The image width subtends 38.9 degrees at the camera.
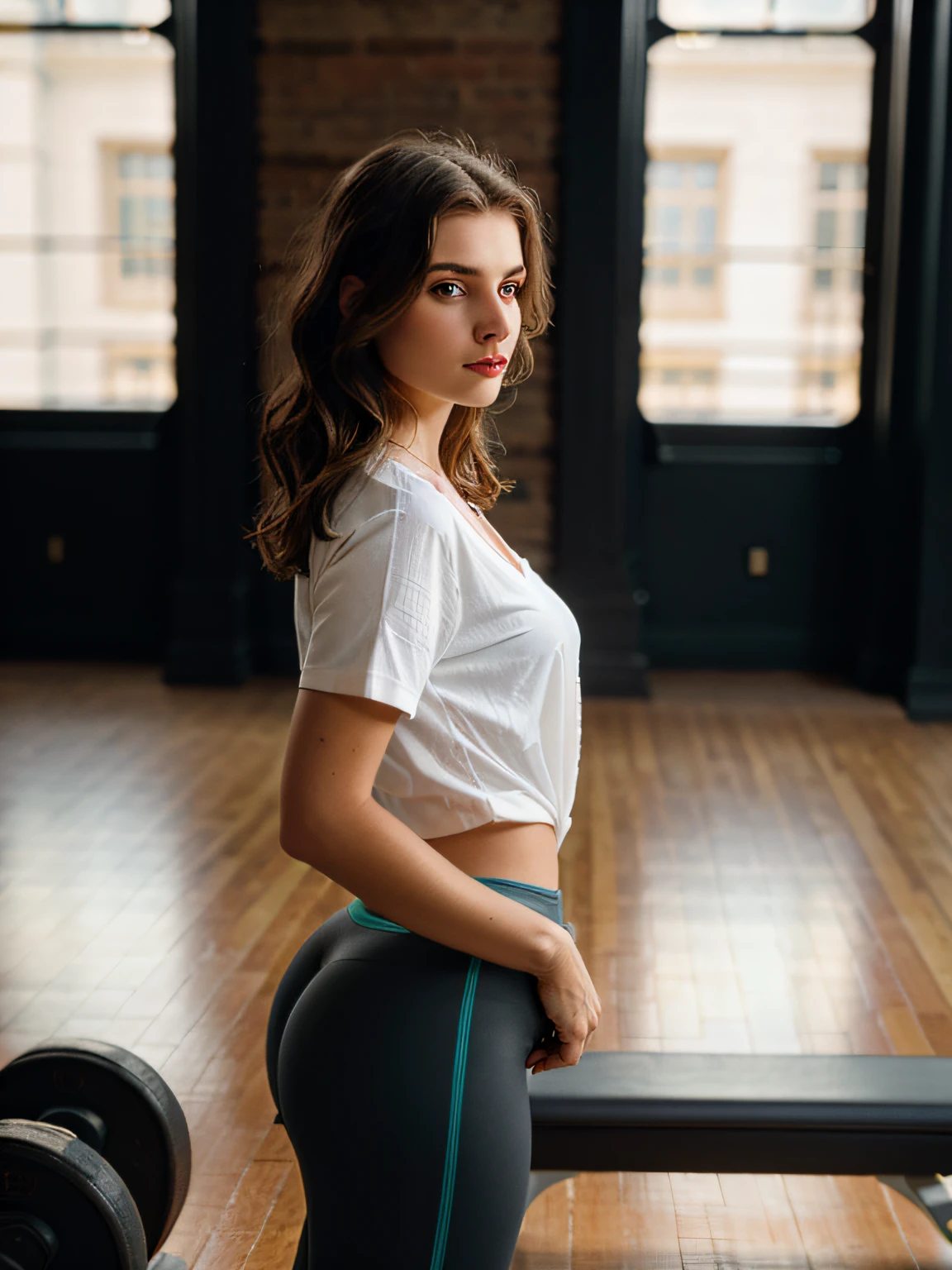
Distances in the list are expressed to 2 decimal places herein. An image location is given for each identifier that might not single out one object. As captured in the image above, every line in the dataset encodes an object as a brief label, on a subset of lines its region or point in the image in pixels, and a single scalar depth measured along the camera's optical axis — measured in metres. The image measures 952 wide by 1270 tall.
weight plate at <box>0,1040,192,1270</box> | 1.72
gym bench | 1.84
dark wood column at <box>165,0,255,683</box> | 5.67
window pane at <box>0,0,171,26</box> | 5.96
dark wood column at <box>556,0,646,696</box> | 5.55
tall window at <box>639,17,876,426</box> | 5.84
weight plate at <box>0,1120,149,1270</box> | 1.49
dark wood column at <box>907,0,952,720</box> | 5.33
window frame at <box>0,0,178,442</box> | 6.12
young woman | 1.03
